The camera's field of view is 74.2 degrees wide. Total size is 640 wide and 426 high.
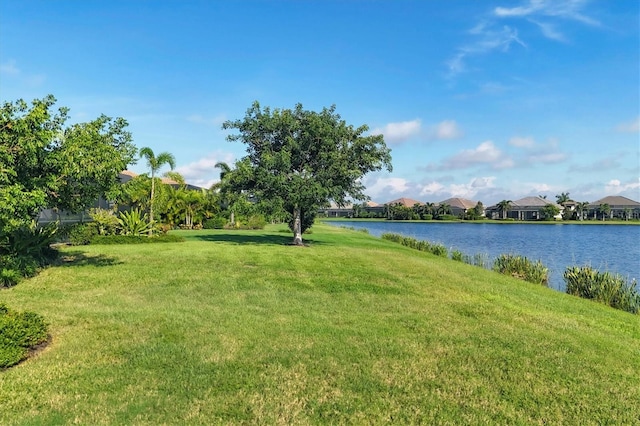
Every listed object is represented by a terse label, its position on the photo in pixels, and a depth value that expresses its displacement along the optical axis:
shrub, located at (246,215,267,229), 42.81
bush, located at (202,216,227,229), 41.94
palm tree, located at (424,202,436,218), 119.31
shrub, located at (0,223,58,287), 10.82
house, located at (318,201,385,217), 140.38
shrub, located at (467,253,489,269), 22.39
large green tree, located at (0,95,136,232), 9.32
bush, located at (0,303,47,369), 5.57
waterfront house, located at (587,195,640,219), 116.01
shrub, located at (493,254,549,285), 18.16
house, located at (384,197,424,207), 161.76
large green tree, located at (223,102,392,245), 21.53
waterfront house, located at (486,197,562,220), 114.65
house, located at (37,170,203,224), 21.17
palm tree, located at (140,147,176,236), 27.74
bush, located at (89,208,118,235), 21.97
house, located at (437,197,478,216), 138.19
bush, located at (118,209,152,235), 22.78
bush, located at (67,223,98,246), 18.67
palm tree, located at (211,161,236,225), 22.68
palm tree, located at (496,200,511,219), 120.75
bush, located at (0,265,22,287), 10.50
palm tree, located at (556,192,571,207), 126.86
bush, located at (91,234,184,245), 20.58
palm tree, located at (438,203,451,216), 118.81
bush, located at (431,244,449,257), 25.97
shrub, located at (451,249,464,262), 24.14
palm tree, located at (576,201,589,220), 114.28
